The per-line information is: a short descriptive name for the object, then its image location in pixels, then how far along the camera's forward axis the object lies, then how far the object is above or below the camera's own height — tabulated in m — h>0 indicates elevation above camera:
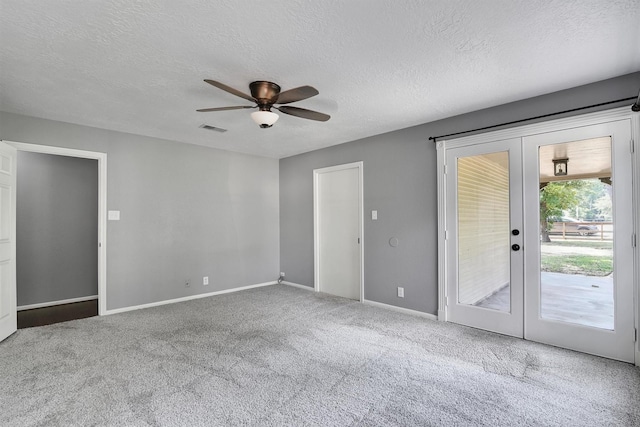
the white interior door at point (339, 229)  4.78 -0.24
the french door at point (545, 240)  2.65 -0.27
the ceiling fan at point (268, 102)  2.56 +0.98
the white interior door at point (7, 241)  3.12 -0.24
